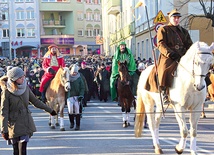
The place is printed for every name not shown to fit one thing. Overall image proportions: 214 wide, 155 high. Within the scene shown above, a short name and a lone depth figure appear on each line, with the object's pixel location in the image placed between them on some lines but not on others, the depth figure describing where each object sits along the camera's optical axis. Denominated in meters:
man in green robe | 14.26
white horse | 8.41
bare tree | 32.18
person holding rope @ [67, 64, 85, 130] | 14.56
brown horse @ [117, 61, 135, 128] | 14.34
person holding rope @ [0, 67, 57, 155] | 7.83
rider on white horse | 9.43
